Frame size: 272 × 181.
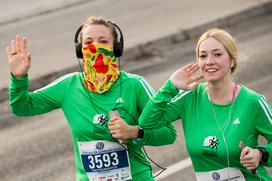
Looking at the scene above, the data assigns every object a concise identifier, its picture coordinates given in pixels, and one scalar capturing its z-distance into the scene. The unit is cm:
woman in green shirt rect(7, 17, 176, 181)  1186
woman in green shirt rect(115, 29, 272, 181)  1103
